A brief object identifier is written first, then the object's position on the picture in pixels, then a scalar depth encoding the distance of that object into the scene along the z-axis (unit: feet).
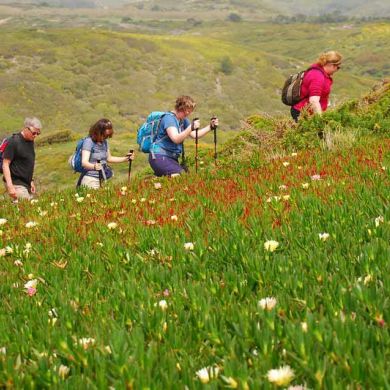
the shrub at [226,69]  646.74
